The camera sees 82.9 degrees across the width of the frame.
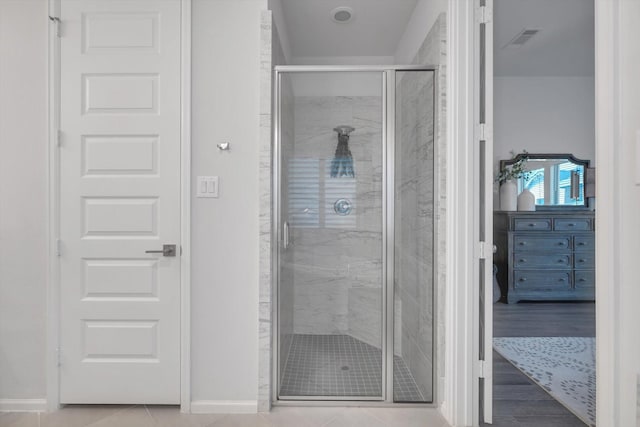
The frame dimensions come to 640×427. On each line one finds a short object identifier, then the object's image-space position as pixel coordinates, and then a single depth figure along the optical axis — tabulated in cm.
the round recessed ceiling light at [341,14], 269
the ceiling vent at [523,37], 336
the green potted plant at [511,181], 439
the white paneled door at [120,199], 204
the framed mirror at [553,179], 443
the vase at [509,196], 439
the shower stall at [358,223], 211
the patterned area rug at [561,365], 216
